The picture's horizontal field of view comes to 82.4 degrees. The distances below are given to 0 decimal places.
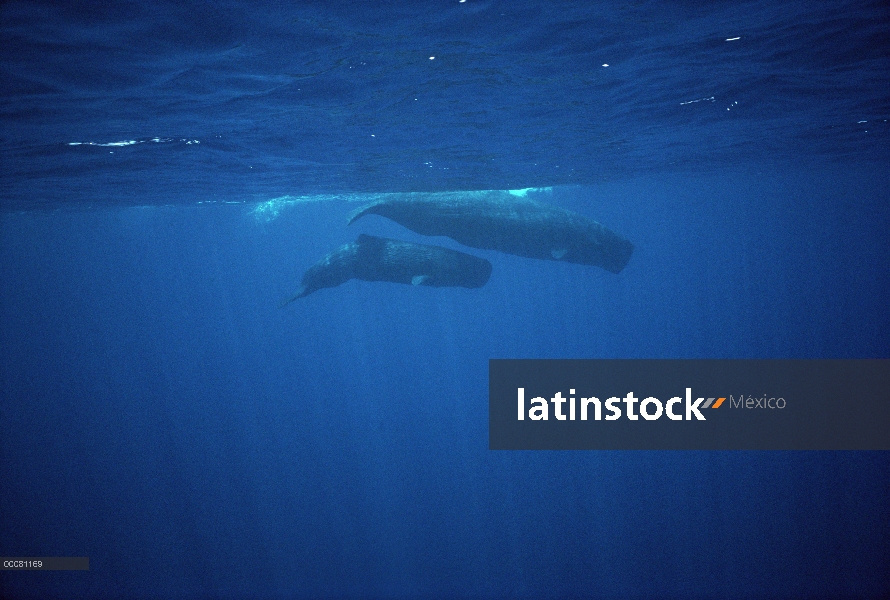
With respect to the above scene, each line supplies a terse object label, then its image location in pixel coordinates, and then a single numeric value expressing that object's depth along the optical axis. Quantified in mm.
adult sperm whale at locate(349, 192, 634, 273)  12688
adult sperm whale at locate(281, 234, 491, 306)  11453
